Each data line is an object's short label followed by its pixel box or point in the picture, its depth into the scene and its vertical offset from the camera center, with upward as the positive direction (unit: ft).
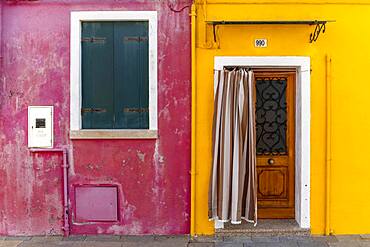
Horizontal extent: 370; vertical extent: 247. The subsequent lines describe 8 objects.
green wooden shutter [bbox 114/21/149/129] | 25.91 +2.30
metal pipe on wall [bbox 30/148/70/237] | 25.56 -3.42
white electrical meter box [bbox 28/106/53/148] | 25.72 -0.38
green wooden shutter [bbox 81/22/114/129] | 26.02 +2.24
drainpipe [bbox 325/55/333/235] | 25.16 -0.67
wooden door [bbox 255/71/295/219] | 26.58 -1.22
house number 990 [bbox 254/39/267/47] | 25.35 +3.93
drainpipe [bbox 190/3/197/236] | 25.29 +0.25
